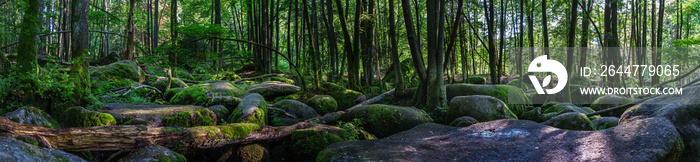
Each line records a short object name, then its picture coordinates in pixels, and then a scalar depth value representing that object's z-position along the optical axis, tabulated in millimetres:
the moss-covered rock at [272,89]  10410
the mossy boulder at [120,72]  8770
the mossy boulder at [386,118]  6430
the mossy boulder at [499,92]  9398
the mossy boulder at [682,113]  4105
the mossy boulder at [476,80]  17328
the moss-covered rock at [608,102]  8906
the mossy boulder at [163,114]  5082
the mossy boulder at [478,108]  7043
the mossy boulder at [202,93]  7680
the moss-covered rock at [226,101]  7148
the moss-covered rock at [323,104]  8609
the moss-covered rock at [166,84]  9898
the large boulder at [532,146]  3393
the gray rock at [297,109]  7648
